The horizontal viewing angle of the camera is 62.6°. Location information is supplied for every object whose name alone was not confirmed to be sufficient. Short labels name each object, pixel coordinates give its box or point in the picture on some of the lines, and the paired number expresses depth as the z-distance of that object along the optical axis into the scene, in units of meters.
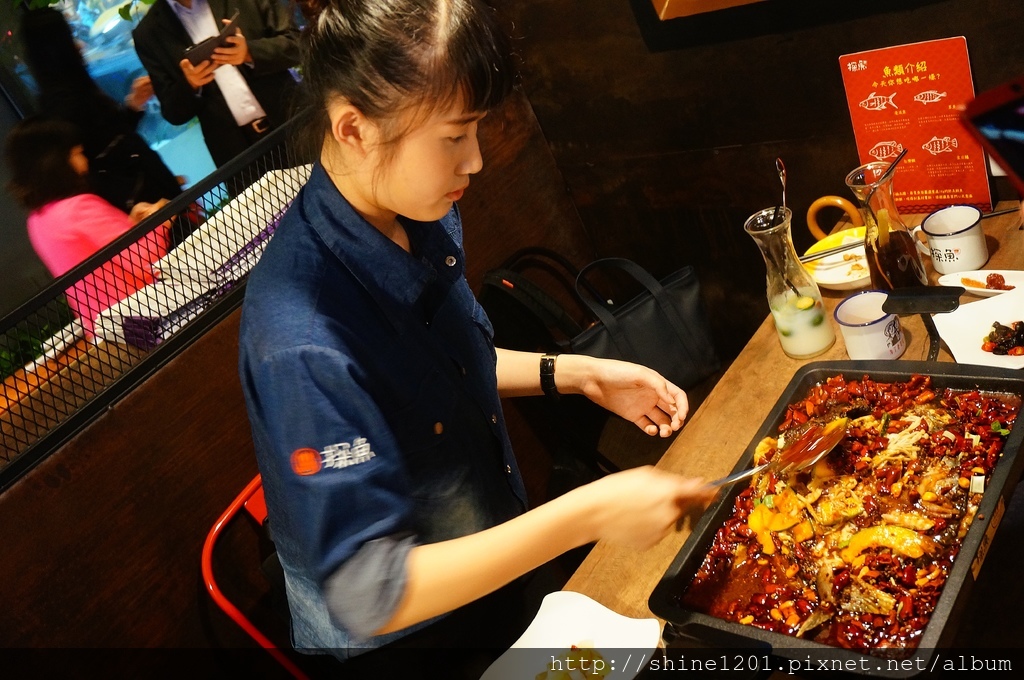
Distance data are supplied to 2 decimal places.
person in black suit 3.26
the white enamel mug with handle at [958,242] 1.95
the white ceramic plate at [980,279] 1.86
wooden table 1.54
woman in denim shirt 1.22
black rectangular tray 1.19
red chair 2.09
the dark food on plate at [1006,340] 1.66
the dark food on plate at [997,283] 1.86
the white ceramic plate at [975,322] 1.71
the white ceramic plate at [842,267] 2.11
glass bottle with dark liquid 1.91
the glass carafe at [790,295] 1.91
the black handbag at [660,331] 2.65
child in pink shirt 3.05
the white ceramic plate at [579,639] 1.38
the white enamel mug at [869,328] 1.78
